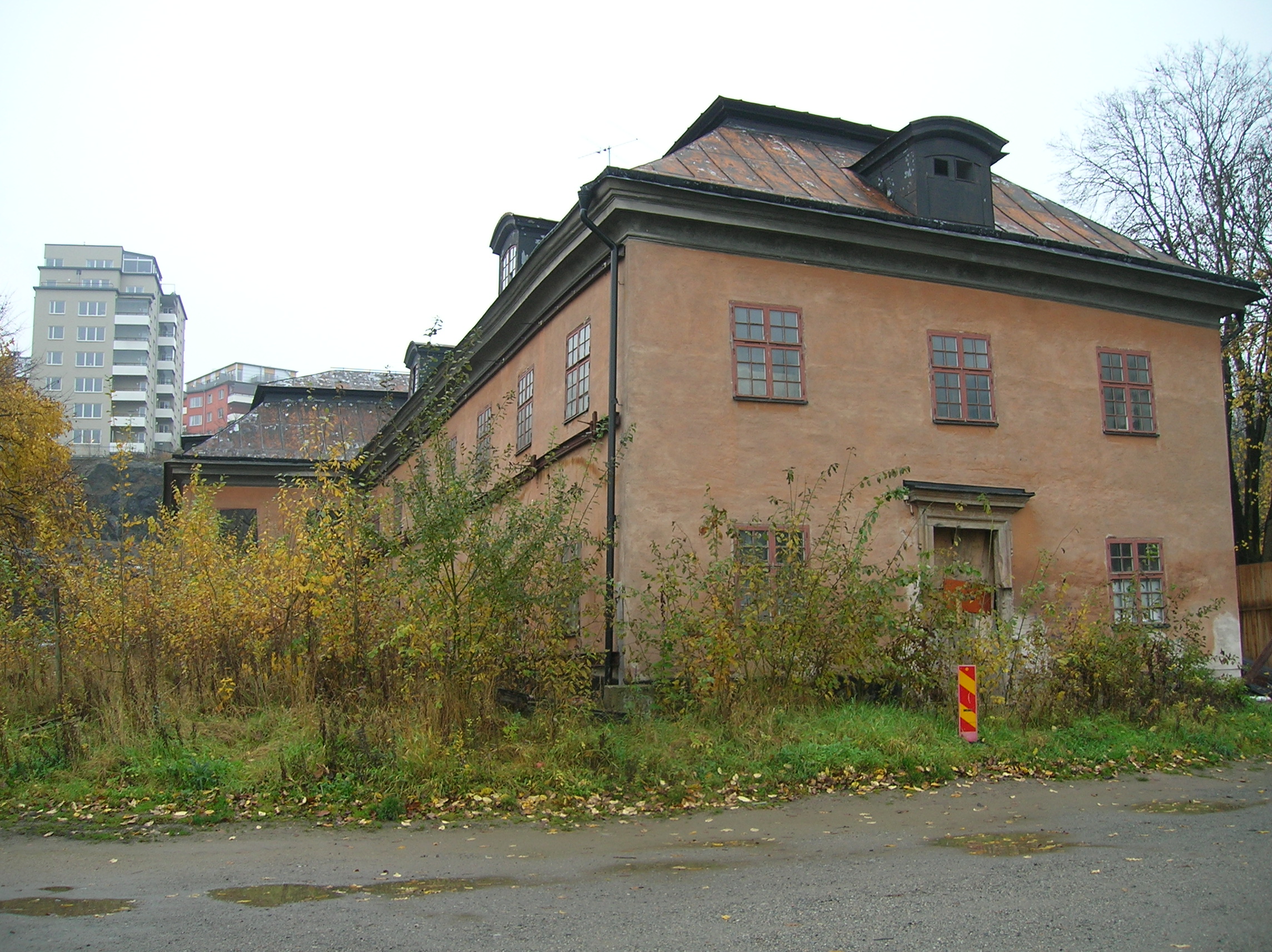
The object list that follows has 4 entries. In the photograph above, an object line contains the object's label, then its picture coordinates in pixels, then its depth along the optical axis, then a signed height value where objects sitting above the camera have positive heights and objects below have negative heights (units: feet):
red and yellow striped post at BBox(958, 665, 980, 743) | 35.70 -2.68
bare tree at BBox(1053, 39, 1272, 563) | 71.20 +28.65
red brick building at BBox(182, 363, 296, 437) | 347.56 +77.67
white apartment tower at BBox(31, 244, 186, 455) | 280.51 +79.18
